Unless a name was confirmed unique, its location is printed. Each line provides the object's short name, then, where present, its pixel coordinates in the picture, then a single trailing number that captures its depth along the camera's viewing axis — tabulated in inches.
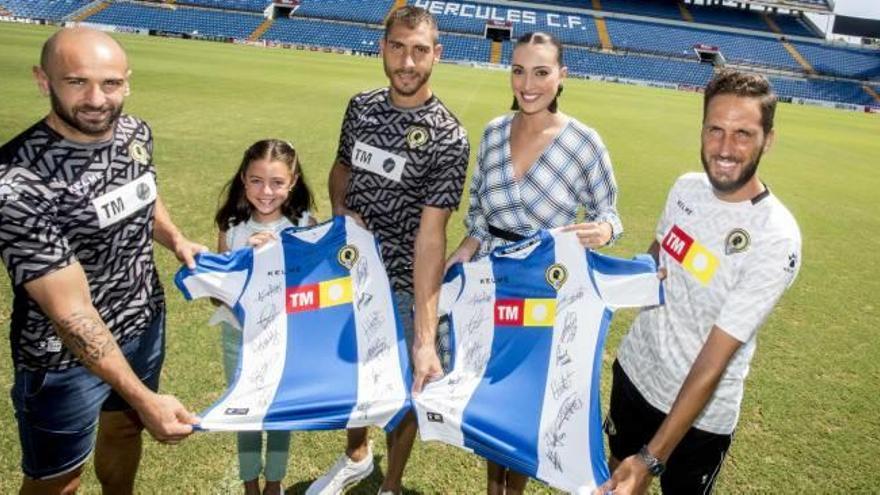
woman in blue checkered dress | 114.1
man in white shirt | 81.8
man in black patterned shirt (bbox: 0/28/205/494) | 81.7
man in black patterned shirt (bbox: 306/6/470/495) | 111.0
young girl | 117.3
